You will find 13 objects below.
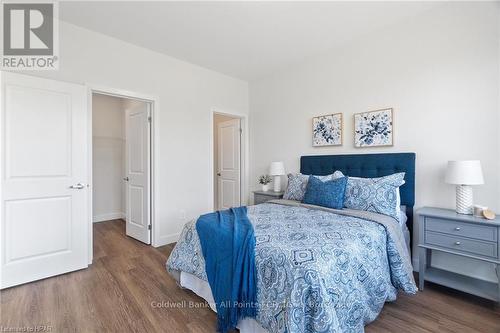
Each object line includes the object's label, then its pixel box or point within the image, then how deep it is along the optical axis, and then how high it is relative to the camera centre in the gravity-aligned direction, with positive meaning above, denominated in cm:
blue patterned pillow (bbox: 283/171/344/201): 309 -27
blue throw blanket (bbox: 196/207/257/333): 158 -71
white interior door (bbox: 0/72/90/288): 234 -13
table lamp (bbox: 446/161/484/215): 212 -12
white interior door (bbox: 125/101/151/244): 352 -9
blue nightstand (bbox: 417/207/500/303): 197 -66
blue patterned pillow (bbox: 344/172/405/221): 236 -29
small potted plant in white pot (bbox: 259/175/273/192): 412 -28
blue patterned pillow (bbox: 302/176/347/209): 256 -30
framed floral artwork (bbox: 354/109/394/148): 289 +46
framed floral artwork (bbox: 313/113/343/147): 335 +51
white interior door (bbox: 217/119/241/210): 480 +6
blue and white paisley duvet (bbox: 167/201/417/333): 130 -67
